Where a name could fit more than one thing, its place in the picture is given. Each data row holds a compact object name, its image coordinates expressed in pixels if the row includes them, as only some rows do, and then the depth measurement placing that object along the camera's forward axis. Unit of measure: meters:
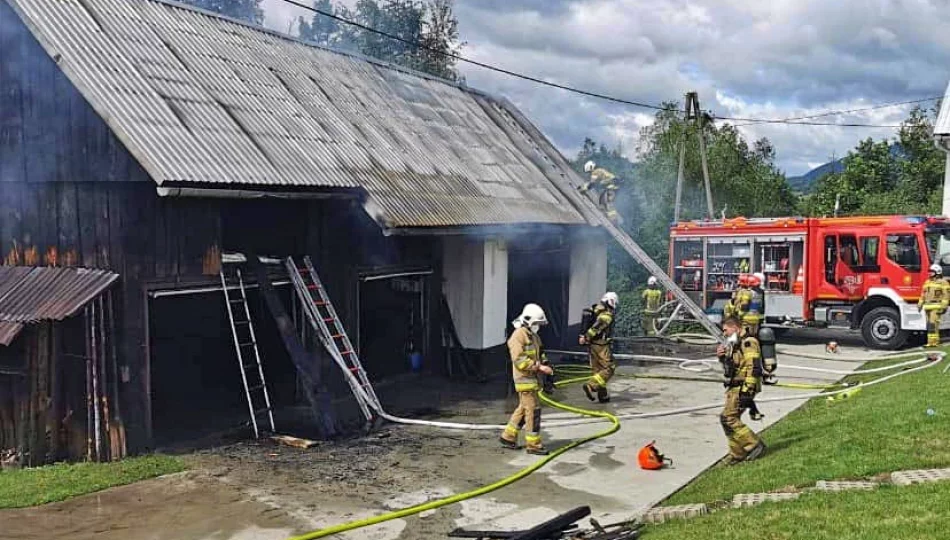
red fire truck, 17.56
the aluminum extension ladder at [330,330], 10.77
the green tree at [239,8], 32.09
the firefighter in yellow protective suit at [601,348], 12.43
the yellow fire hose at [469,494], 6.95
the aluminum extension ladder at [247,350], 10.23
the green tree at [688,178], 29.42
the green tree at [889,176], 33.91
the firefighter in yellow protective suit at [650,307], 19.58
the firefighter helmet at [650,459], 8.93
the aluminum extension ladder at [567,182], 15.91
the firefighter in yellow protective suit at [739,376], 8.40
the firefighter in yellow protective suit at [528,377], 9.53
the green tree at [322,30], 36.52
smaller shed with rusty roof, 9.13
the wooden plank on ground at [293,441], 9.66
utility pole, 24.67
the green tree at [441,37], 36.56
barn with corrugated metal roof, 9.37
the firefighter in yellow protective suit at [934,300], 16.39
